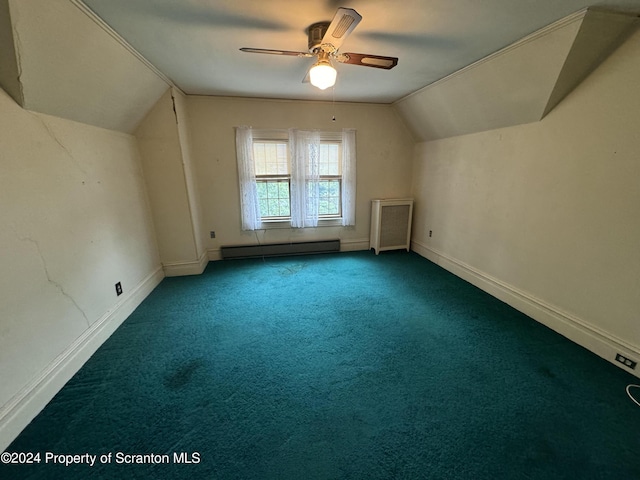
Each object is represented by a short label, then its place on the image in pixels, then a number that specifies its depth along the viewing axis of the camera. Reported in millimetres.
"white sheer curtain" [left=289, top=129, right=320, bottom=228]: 3773
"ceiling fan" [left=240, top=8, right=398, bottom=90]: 1643
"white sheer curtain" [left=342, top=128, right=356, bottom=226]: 3902
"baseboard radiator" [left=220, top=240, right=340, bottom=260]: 3949
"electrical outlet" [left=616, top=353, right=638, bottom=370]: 1749
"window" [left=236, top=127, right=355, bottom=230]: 3721
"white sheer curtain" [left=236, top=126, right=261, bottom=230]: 3602
